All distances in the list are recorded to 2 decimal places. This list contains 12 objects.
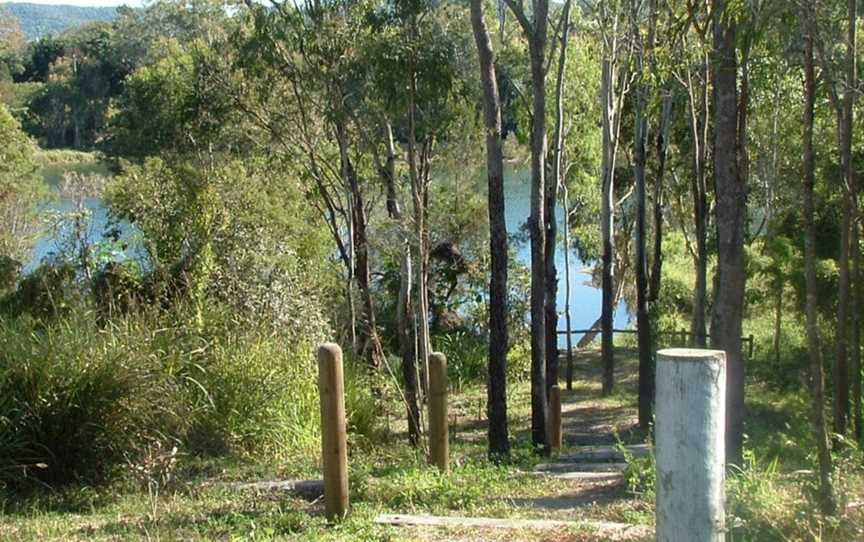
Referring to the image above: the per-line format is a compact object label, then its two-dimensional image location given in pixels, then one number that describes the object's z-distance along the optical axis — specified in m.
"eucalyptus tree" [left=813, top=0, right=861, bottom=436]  7.24
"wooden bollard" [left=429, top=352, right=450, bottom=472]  8.48
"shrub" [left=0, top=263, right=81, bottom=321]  14.15
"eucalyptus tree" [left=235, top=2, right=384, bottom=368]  16.33
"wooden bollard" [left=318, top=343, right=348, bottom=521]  6.34
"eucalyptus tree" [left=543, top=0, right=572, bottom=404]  18.95
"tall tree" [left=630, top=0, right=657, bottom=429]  16.56
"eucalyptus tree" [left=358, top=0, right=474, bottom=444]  14.23
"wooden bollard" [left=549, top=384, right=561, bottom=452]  13.94
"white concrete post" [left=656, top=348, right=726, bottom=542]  3.25
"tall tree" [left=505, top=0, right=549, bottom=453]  13.27
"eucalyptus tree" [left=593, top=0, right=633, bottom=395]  22.03
